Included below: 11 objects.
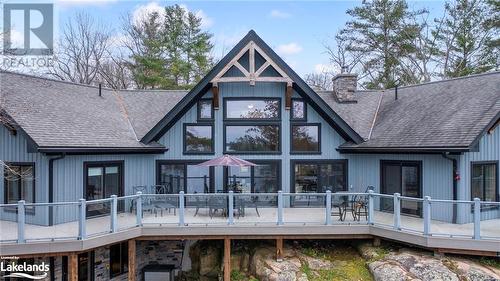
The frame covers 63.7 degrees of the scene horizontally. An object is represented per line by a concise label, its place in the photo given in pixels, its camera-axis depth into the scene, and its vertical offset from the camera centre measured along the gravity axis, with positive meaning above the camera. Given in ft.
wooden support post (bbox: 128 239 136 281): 39.22 -10.73
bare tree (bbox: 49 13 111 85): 97.81 +25.26
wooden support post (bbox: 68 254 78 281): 33.81 -9.76
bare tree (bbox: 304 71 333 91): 115.57 +20.86
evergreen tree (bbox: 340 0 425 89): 93.91 +26.81
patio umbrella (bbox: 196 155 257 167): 42.14 -1.25
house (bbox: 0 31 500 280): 38.93 +0.28
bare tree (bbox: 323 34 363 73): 100.53 +24.10
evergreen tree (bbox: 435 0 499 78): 85.10 +23.91
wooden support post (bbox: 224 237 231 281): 39.34 -10.64
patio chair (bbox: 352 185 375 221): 38.86 -5.54
